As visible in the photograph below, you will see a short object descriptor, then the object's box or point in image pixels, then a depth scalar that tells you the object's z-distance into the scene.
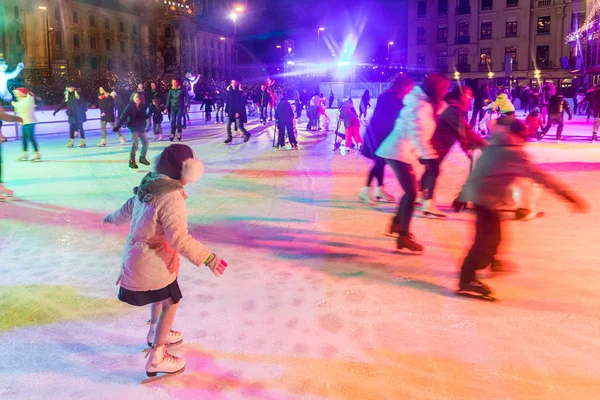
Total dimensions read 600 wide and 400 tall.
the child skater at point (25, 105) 11.45
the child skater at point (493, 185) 3.86
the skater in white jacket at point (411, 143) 5.34
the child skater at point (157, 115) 16.83
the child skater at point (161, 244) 2.75
